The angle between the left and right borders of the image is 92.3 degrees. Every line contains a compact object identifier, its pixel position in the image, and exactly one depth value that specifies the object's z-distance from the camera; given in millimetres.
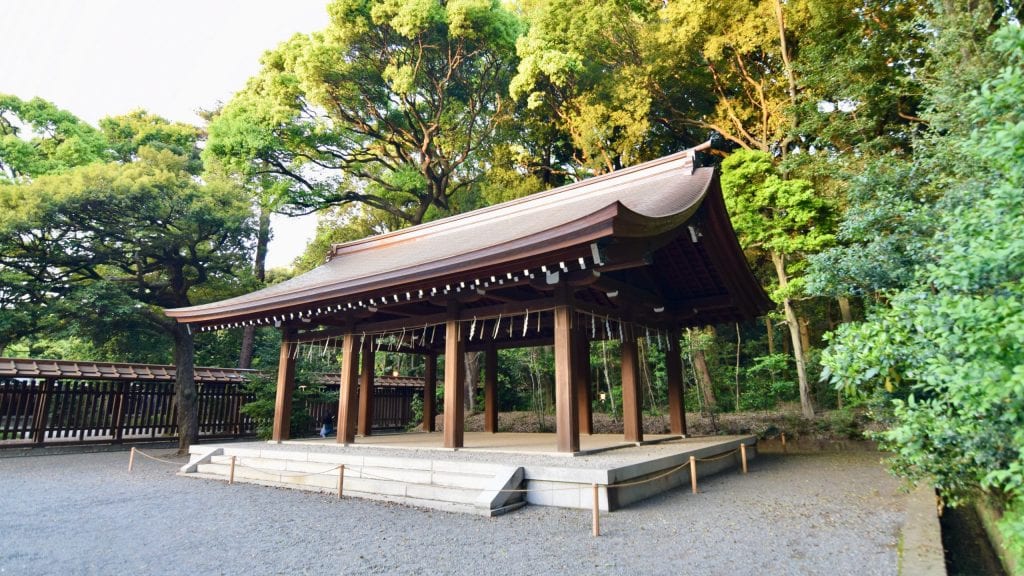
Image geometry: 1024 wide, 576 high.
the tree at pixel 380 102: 13266
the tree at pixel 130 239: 10070
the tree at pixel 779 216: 10484
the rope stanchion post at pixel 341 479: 6120
